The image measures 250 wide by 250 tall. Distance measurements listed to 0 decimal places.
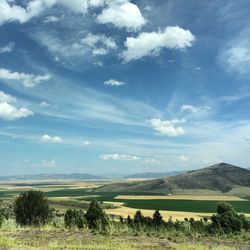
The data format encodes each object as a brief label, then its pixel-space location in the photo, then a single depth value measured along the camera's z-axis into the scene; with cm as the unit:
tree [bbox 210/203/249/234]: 1775
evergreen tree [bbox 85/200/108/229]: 3422
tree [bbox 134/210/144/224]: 5404
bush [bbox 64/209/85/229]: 1814
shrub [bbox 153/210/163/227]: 5121
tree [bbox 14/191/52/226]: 2847
